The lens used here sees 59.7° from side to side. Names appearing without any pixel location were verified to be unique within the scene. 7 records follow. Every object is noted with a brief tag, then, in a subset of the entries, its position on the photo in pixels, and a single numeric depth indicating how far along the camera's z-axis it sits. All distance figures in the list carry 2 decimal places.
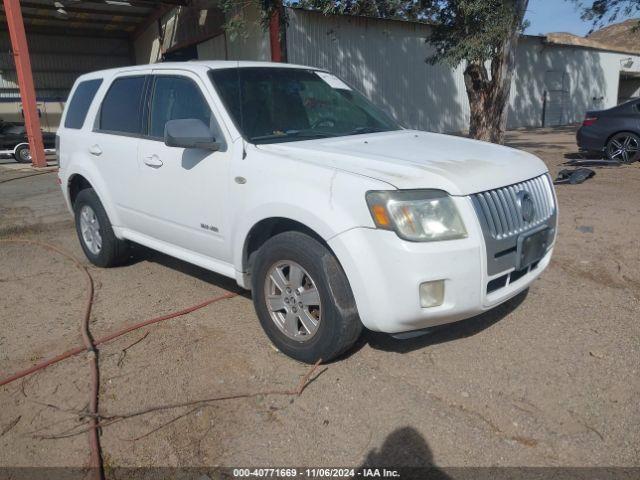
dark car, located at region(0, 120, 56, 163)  16.34
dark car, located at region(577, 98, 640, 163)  11.39
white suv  3.03
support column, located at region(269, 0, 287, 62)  13.02
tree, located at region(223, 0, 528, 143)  10.52
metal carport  14.22
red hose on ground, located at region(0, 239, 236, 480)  2.77
